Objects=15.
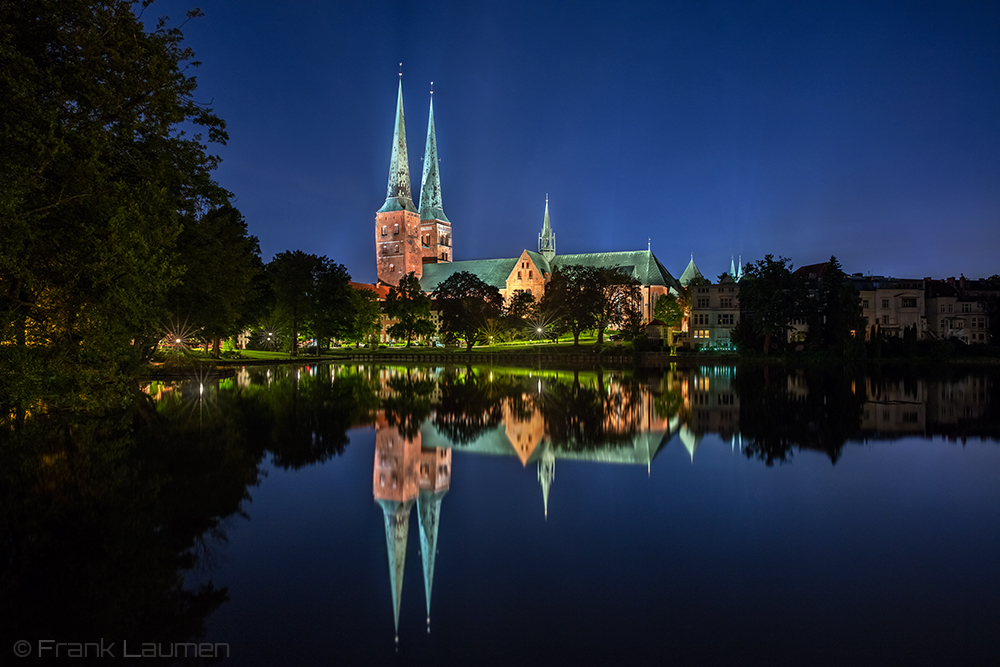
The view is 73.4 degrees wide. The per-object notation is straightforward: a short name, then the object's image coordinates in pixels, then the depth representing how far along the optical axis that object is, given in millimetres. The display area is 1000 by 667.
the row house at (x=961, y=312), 80812
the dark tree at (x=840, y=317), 66500
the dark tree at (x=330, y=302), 75375
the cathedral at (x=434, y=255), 122750
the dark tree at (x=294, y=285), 71500
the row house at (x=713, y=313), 80750
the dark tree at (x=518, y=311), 93812
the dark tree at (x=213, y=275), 31281
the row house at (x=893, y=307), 78812
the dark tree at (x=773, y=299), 67250
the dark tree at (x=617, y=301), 84250
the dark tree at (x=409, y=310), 93000
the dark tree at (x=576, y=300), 82375
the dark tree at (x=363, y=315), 87500
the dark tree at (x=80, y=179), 13171
